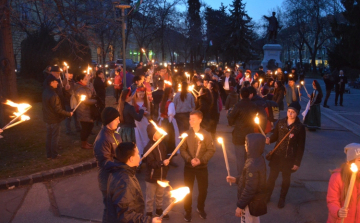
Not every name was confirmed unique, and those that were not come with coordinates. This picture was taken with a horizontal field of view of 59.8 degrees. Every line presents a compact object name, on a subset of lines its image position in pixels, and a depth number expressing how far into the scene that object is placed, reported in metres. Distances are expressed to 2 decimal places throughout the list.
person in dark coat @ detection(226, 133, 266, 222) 3.52
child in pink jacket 3.27
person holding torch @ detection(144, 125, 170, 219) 4.54
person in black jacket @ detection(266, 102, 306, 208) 5.06
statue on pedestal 29.88
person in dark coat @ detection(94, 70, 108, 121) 11.27
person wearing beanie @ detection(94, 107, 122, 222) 3.84
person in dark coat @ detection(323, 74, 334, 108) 15.79
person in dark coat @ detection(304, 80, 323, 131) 10.82
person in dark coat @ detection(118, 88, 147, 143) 6.18
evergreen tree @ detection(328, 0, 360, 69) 31.91
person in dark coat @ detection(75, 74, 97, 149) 8.15
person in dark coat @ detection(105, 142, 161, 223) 2.68
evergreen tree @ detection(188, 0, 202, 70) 45.03
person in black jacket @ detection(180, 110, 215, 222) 4.77
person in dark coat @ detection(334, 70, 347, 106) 16.48
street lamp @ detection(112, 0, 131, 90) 11.68
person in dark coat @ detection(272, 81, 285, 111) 10.66
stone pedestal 30.20
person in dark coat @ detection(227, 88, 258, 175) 5.72
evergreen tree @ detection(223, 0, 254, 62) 50.50
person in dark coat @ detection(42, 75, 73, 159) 7.32
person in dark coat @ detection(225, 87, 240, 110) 8.93
